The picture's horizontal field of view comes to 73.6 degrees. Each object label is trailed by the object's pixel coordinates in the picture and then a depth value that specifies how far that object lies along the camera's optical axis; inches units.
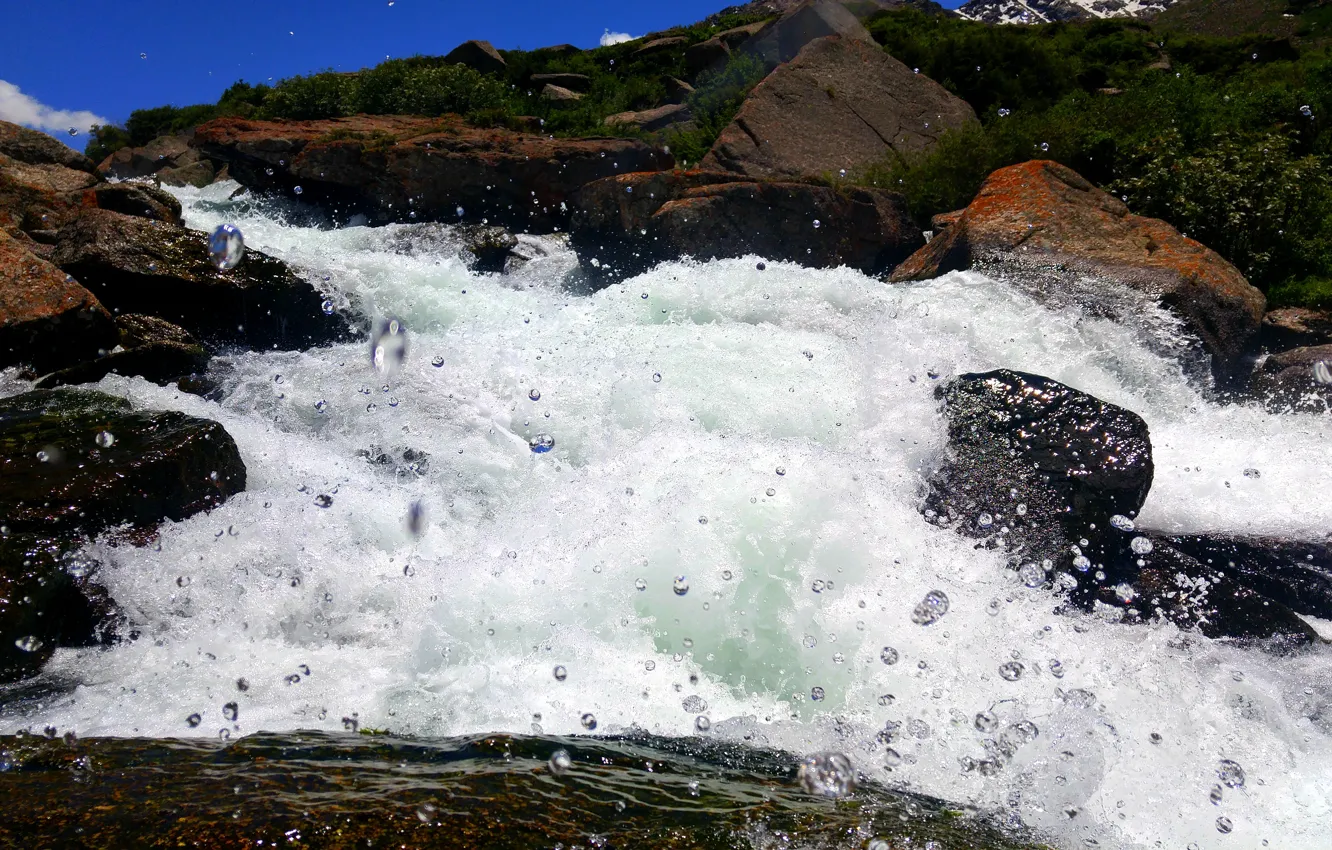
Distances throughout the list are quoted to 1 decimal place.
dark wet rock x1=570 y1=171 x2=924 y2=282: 354.9
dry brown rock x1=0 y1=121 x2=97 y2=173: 419.5
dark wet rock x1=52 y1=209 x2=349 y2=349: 272.7
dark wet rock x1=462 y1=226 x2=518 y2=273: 382.9
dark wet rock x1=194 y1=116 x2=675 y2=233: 418.6
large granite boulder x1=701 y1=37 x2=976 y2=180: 442.0
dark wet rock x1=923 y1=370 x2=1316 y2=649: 169.3
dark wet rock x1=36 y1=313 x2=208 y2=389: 237.6
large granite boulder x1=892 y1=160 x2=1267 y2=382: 284.7
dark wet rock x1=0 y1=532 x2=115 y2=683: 134.6
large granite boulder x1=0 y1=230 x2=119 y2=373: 235.1
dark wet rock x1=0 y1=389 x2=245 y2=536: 158.9
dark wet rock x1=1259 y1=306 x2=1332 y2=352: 301.7
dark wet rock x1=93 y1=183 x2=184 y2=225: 337.7
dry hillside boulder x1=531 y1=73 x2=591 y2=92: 749.3
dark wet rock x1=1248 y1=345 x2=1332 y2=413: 264.5
